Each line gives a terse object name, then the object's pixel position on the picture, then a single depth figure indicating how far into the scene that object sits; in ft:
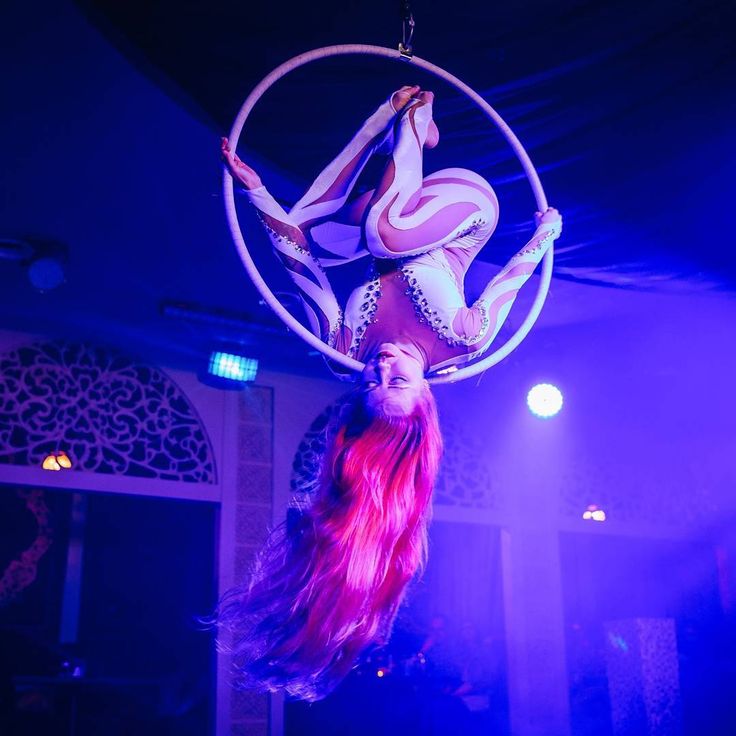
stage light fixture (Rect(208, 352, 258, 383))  17.17
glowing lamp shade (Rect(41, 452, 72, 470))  16.31
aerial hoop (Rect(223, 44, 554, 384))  6.77
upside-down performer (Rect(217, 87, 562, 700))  6.81
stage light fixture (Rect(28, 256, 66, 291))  13.98
